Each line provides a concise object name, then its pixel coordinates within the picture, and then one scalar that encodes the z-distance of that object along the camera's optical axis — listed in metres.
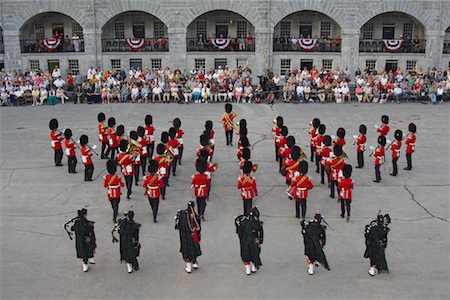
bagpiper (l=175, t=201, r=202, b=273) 9.84
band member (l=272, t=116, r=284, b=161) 16.25
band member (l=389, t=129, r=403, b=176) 15.27
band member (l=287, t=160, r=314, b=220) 12.05
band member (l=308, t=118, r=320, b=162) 16.25
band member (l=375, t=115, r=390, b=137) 16.41
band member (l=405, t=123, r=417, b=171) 15.96
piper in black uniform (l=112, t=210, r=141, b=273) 9.75
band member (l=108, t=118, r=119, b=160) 16.78
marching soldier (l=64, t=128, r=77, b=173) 15.66
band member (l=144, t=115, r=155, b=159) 16.55
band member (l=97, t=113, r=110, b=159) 16.95
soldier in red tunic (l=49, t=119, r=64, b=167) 16.44
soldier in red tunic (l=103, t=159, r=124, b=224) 11.94
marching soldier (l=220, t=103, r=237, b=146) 18.69
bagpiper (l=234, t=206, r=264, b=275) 9.68
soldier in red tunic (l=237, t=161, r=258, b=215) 11.90
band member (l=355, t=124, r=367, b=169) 15.78
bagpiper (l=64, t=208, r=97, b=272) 9.84
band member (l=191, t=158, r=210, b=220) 12.04
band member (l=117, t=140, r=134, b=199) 13.68
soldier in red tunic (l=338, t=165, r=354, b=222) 11.98
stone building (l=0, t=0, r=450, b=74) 33.69
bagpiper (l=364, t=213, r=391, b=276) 9.58
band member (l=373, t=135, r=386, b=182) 14.90
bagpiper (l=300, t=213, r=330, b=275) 9.61
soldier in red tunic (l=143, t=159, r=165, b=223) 11.99
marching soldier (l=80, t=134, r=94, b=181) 14.88
